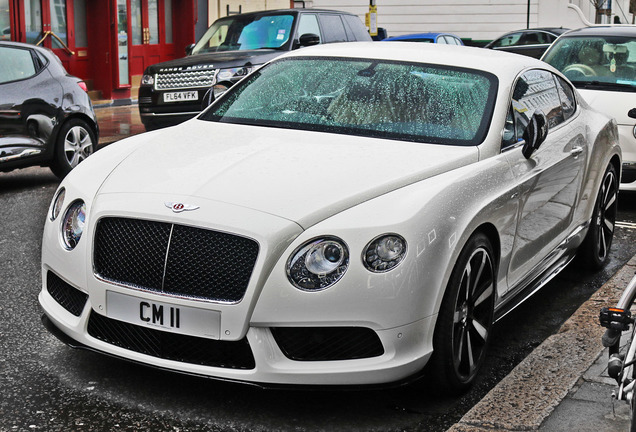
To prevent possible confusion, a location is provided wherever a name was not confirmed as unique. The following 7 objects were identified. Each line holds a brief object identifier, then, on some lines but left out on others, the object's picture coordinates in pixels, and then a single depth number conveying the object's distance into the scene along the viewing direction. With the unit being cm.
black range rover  1334
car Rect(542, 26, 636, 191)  912
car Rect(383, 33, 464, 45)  2253
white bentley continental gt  395
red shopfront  1798
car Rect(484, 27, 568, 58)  2866
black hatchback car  961
